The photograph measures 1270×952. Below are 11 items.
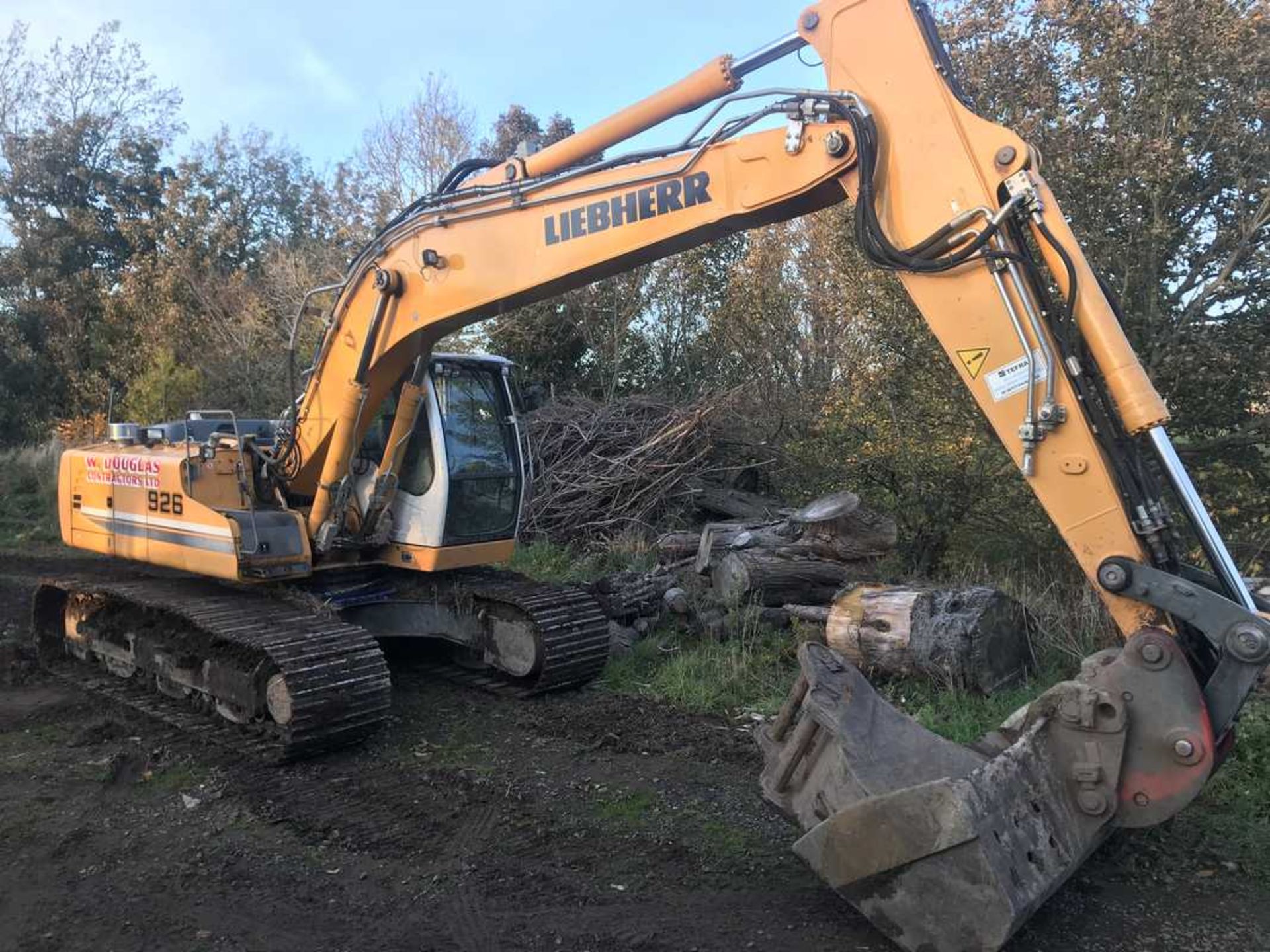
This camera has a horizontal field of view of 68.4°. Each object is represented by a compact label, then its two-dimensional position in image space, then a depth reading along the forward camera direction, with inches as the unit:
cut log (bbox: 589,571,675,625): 292.4
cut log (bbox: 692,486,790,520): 427.5
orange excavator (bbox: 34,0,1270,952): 116.3
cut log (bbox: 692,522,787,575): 303.6
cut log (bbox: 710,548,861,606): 283.6
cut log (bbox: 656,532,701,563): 340.5
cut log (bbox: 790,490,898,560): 291.3
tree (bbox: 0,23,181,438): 837.8
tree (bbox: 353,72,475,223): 746.2
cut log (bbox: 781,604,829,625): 262.8
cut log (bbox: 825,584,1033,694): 217.0
